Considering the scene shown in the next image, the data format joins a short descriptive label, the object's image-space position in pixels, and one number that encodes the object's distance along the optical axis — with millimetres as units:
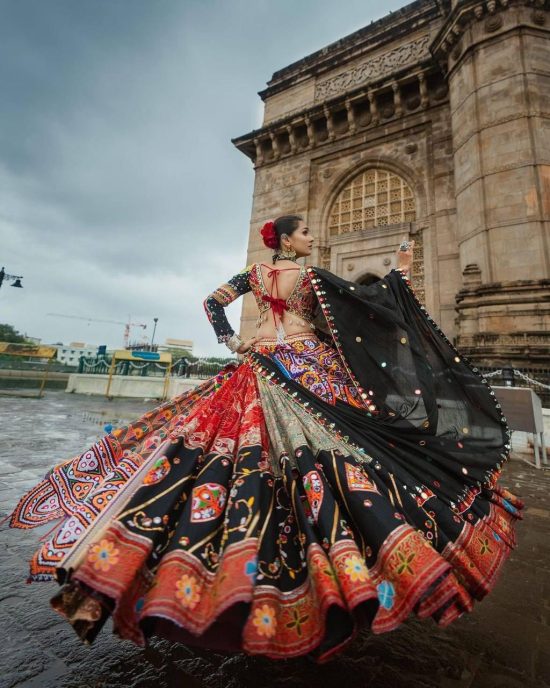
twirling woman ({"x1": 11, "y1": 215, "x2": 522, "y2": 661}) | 889
